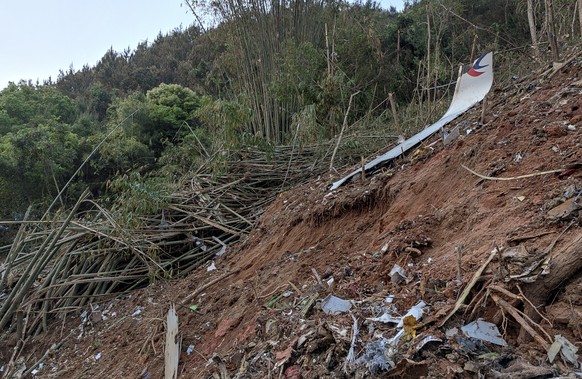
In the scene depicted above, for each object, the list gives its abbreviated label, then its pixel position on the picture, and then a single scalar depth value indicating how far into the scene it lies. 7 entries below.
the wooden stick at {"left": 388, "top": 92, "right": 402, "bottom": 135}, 4.69
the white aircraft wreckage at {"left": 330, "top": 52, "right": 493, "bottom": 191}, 3.57
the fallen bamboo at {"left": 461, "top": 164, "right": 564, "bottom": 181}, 2.05
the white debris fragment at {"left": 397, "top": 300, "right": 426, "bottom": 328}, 1.63
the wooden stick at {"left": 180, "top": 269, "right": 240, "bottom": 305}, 3.33
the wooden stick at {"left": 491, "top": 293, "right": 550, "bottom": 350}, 1.33
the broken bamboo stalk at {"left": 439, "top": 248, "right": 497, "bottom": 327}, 1.55
